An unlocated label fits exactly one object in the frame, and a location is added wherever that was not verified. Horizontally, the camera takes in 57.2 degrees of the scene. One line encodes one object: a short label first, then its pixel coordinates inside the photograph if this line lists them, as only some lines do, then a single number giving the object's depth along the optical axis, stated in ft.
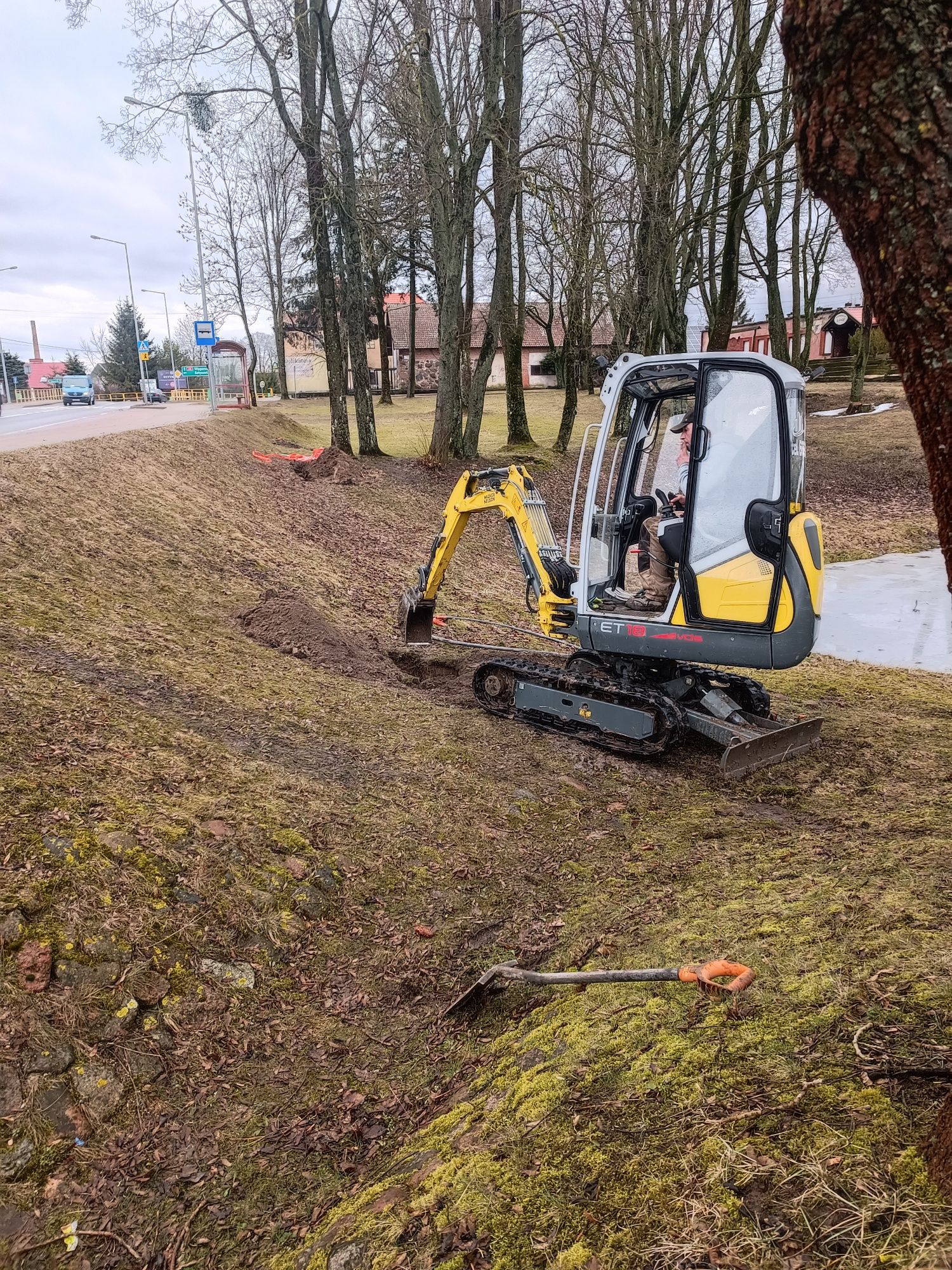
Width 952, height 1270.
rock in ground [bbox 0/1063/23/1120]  9.86
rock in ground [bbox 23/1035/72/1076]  10.41
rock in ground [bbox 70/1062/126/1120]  10.34
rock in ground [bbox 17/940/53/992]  11.24
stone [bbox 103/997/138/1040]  11.21
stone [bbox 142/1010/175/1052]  11.43
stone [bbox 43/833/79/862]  13.08
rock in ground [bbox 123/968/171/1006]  11.84
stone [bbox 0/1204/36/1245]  8.95
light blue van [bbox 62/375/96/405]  129.49
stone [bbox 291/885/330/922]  14.43
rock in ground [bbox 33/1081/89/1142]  10.01
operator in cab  21.49
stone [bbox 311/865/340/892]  15.10
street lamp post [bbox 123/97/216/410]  91.25
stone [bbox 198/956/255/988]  12.65
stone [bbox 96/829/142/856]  13.70
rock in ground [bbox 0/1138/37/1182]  9.39
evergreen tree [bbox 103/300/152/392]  221.66
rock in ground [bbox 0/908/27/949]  11.57
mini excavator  19.67
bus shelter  145.38
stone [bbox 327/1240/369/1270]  7.92
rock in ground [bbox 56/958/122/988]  11.53
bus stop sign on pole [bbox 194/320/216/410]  85.30
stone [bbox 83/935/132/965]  12.00
